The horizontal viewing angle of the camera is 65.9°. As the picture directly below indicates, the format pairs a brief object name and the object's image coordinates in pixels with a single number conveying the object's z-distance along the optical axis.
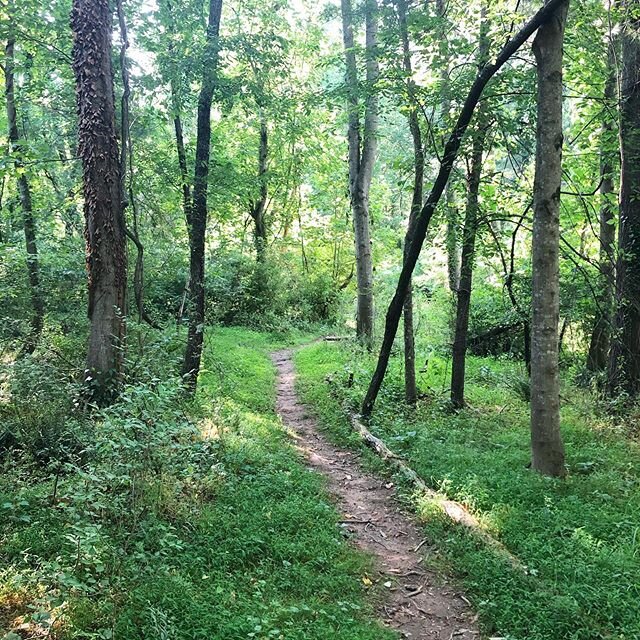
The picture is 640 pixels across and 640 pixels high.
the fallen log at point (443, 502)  4.63
